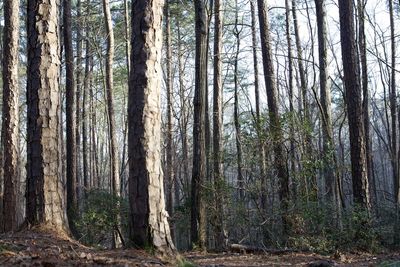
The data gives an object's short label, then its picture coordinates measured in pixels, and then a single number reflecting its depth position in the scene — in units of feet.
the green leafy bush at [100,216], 35.99
